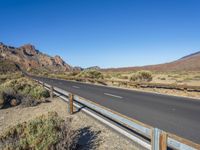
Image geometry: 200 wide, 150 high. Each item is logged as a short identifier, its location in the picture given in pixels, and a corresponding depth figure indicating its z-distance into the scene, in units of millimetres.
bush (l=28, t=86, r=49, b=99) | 15265
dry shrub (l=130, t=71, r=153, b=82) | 32734
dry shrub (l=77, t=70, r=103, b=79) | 44425
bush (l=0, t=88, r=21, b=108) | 13914
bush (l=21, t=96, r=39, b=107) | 13234
